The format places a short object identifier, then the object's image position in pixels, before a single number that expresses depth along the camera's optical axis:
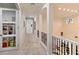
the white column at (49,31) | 2.24
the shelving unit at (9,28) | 2.78
